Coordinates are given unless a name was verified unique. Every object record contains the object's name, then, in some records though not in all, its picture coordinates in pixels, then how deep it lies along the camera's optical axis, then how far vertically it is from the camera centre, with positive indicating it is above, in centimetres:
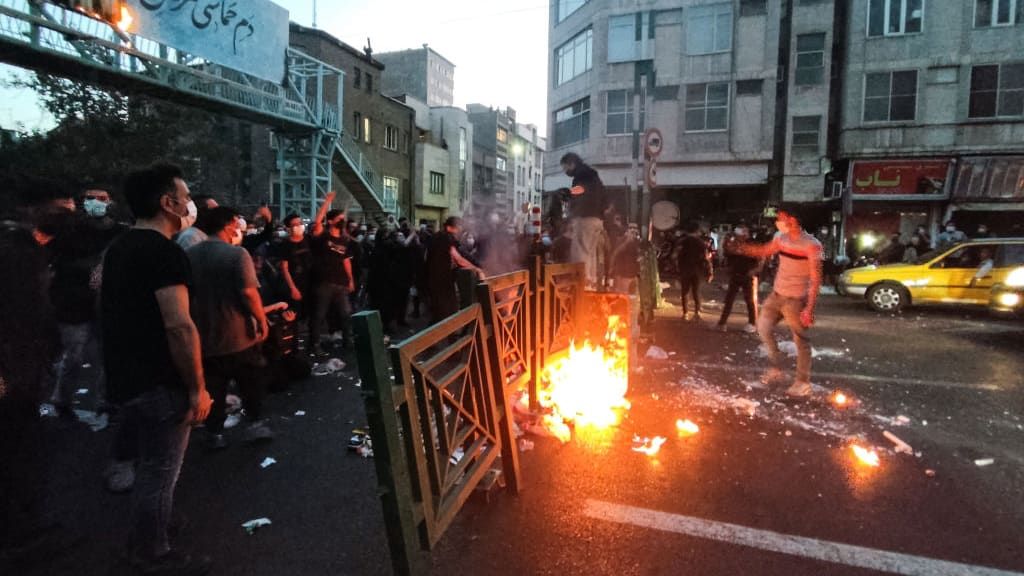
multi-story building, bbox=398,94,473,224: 3856 +578
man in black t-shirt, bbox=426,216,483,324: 828 -45
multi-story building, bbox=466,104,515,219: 5212 +833
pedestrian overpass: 1199 +407
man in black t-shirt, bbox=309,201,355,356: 748 -48
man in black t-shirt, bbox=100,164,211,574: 265 -58
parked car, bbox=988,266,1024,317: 870 -76
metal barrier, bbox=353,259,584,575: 230 -90
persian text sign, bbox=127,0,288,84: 1268 +512
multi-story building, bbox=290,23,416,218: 2848 +693
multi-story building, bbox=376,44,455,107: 5184 +1577
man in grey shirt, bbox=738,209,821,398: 570 -40
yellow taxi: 1106 -62
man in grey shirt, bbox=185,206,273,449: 437 -60
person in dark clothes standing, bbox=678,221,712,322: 1035 -32
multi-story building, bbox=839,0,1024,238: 2197 +555
